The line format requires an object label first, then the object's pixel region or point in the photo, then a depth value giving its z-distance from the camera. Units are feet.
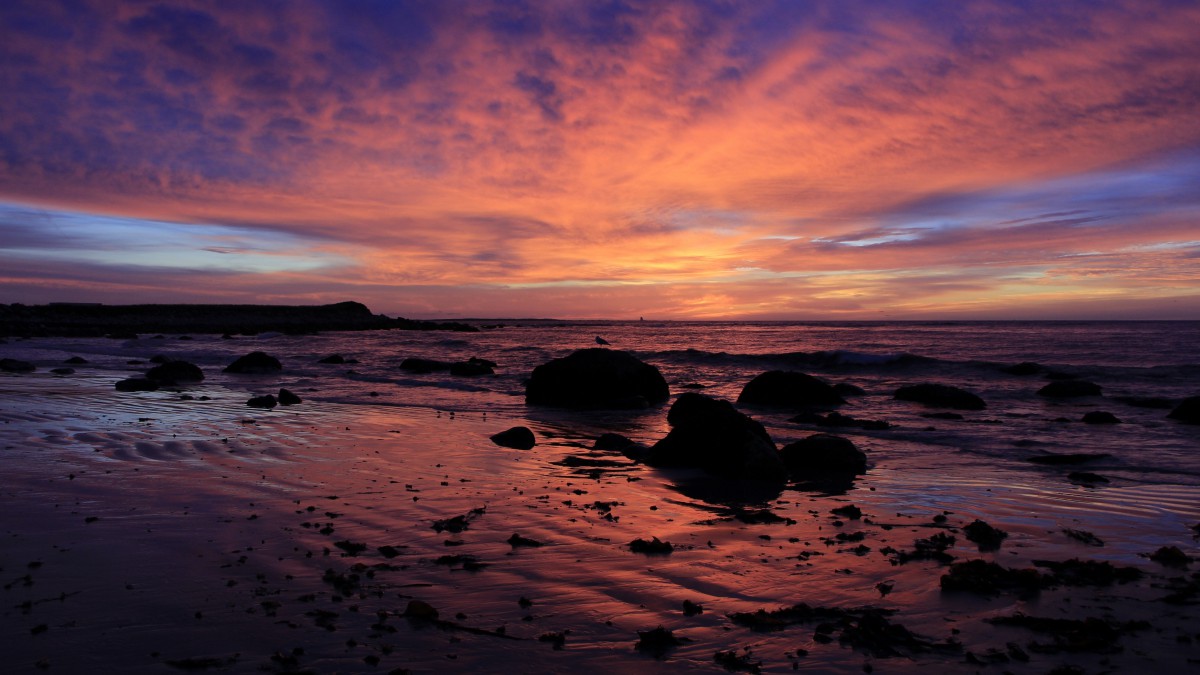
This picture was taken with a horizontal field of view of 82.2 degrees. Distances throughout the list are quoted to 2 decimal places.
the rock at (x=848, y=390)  73.26
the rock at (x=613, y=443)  40.16
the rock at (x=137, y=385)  60.12
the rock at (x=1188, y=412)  50.24
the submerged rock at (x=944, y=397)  62.59
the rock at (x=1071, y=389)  67.67
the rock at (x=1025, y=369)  95.71
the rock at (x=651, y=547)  20.58
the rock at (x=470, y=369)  94.17
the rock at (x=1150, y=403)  60.75
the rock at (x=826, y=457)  34.50
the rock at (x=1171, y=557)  20.17
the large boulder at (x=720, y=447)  32.81
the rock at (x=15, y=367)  74.02
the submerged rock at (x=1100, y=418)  51.70
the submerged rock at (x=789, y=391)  64.95
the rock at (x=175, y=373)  69.15
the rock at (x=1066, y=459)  36.60
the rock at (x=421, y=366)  97.09
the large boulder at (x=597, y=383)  63.77
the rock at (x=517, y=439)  39.96
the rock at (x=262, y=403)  52.49
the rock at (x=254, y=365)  88.28
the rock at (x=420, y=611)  15.49
